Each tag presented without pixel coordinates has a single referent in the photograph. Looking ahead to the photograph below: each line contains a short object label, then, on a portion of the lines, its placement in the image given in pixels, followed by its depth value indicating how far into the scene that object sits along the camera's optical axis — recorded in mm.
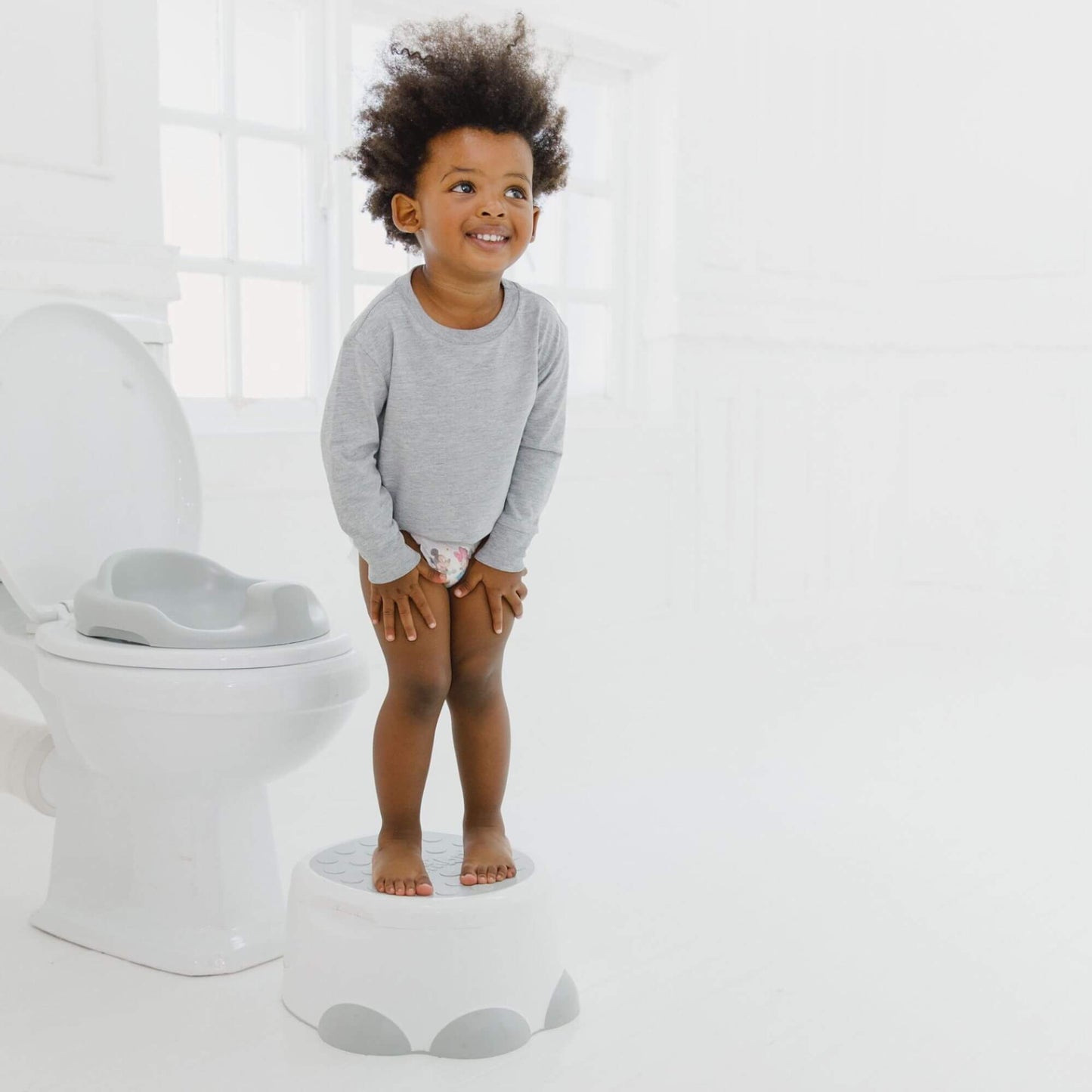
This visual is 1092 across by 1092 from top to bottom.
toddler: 1354
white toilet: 1441
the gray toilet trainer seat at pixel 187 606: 1447
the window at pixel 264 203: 2615
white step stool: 1305
